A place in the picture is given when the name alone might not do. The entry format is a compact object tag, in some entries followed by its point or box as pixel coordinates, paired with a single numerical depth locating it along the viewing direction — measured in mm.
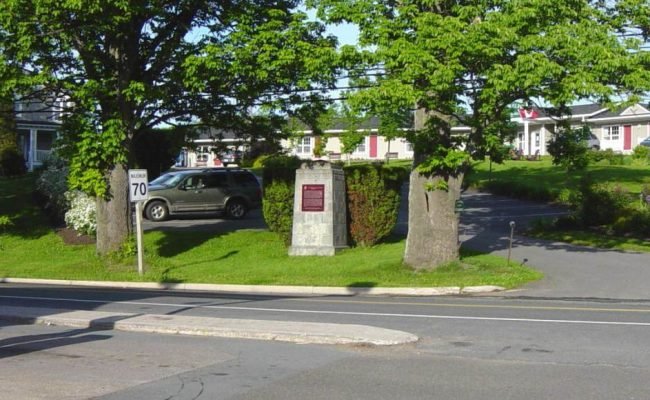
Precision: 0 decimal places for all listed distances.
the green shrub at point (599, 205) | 28062
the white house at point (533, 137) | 59094
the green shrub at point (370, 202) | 25781
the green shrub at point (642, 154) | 48544
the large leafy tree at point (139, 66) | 22281
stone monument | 25156
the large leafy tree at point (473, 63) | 17844
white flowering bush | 29844
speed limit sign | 23172
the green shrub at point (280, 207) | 26219
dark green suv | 33094
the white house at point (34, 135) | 56988
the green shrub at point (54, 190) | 33594
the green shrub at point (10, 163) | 48906
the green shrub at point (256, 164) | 56800
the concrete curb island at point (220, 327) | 11055
